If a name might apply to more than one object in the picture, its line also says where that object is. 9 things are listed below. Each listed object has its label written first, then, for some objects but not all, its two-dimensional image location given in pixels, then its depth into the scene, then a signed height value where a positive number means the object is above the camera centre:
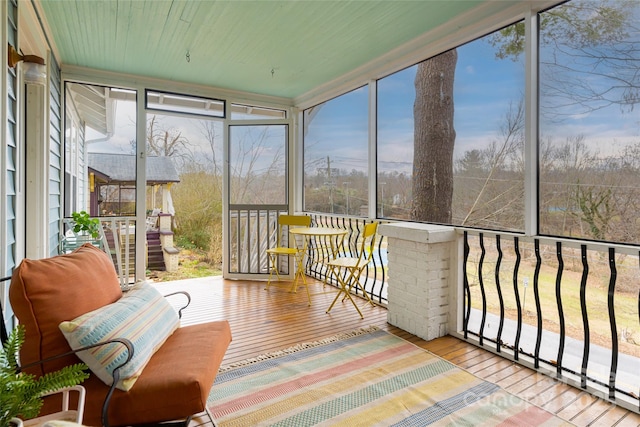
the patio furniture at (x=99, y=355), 1.54 -0.65
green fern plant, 1.00 -0.53
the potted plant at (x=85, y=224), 3.79 -0.18
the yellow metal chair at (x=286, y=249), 4.73 -0.55
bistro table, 5.31 -0.62
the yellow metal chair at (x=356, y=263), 3.80 -0.60
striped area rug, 2.05 -1.18
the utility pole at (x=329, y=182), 5.16 +0.40
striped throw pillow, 1.56 -0.59
